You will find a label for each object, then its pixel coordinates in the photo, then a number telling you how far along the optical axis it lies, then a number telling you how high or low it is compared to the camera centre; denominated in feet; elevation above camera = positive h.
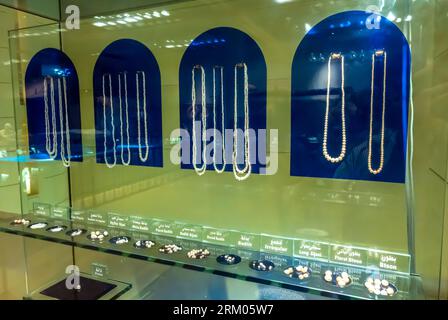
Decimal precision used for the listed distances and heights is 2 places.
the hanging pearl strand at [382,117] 2.99 +0.08
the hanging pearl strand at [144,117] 4.29 +0.16
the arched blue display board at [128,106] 4.25 +0.32
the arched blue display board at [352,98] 2.97 +0.28
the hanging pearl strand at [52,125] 4.88 +0.08
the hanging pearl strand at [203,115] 3.90 +0.17
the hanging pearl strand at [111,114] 4.53 +0.21
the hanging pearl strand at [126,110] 4.41 +0.26
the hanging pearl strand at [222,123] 3.78 +0.06
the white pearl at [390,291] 2.49 -1.25
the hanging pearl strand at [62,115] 4.84 +0.23
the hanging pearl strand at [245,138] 3.64 -0.11
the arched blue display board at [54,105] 4.83 +0.38
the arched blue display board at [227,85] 3.60 +0.50
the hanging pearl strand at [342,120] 3.17 +0.06
